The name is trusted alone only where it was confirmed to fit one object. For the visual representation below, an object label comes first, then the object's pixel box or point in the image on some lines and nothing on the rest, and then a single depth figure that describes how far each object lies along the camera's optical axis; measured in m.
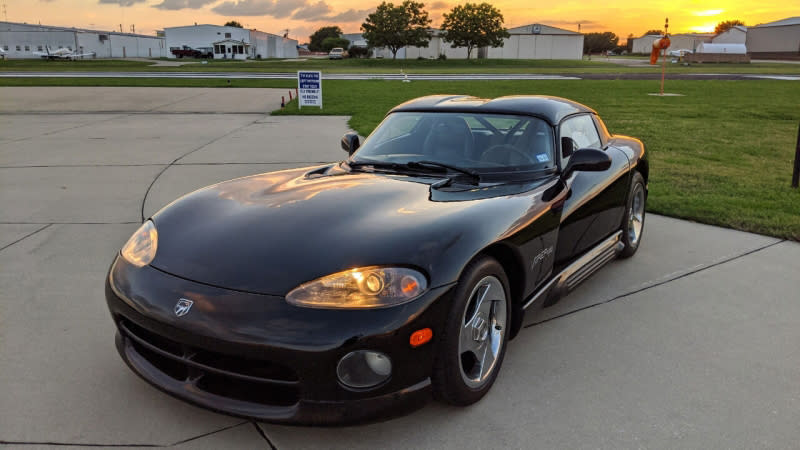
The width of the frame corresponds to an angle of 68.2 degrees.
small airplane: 74.35
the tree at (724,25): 156.62
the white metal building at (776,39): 91.12
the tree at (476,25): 72.75
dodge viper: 2.21
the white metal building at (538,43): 92.22
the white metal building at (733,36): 94.75
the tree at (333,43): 122.38
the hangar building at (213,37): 95.27
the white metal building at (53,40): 85.12
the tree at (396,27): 72.06
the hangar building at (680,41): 121.13
